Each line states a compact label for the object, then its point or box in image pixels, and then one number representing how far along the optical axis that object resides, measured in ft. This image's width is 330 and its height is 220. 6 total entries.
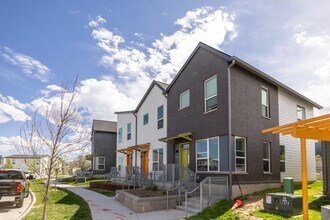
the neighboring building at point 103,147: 120.26
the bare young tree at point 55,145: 26.91
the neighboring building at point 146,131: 66.54
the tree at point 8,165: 179.61
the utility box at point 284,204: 30.58
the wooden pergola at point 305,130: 23.77
